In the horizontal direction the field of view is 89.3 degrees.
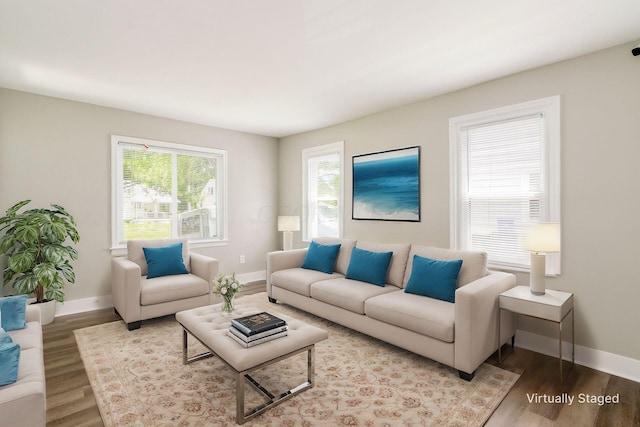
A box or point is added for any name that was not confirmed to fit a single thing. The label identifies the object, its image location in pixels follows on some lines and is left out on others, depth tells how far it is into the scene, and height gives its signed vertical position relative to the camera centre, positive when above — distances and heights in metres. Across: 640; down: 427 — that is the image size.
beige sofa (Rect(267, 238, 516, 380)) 2.40 -0.83
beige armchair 3.33 -0.79
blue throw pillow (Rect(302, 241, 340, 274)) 4.12 -0.58
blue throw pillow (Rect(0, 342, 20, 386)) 1.46 -0.68
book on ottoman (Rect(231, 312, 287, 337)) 2.09 -0.74
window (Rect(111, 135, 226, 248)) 4.33 +0.34
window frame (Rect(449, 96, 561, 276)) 2.84 +0.55
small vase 2.57 -0.74
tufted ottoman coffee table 1.93 -0.86
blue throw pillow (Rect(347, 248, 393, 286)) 3.52 -0.60
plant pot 3.48 -1.04
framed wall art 3.92 +0.36
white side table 2.39 -0.71
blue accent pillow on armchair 3.81 -0.57
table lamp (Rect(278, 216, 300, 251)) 5.12 -0.20
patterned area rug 1.99 -1.24
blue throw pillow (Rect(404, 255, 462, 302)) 2.90 -0.61
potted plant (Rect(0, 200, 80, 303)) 3.26 -0.36
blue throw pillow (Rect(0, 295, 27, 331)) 2.18 -0.67
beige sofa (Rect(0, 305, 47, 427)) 1.35 -0.79
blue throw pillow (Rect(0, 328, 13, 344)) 1.67 -0.65
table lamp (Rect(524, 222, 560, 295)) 2.53 -0.27
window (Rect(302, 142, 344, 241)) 4.97 +0.36
